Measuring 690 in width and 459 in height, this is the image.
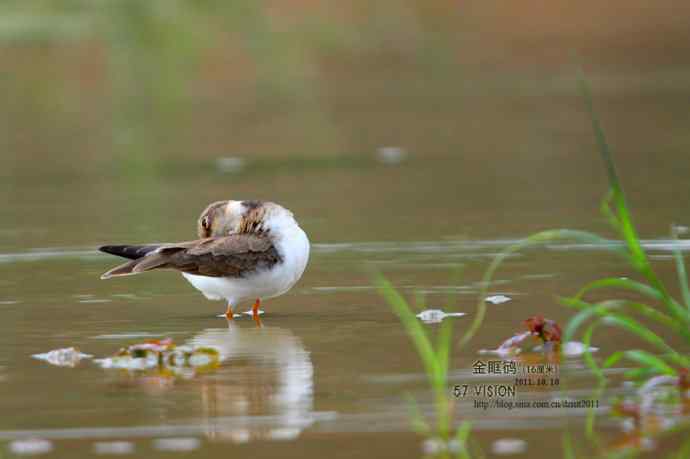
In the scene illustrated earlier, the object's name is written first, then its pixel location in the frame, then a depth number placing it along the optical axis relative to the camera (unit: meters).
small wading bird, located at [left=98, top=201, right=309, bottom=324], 15.20
